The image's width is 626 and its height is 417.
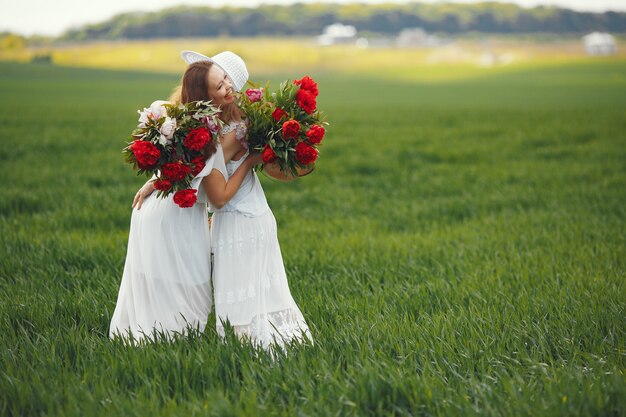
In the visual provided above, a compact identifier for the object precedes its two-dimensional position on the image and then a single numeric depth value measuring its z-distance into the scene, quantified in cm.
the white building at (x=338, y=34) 13455
